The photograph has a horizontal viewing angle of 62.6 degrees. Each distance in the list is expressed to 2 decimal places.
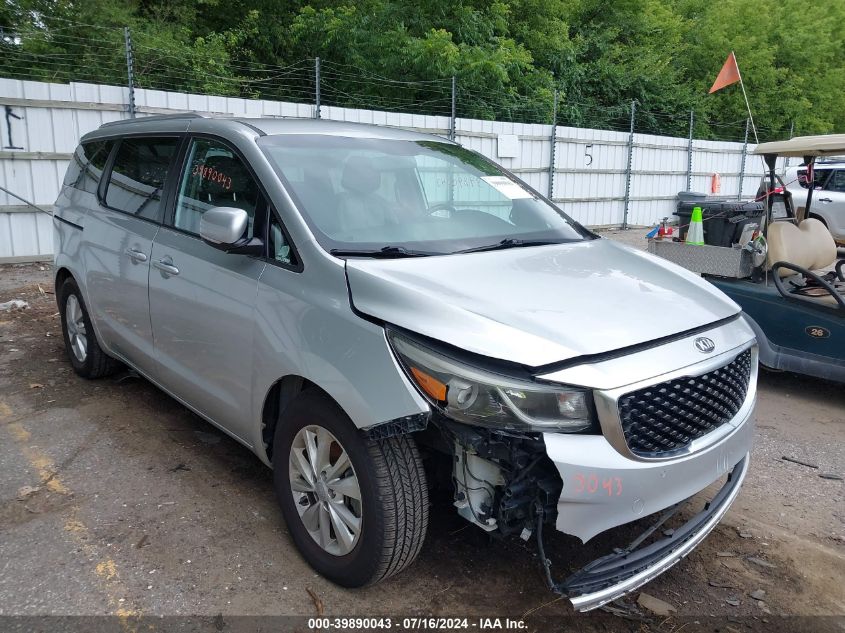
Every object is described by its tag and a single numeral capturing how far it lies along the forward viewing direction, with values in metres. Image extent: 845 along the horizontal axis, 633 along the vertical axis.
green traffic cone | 6.05
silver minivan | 2.26
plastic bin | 6.12
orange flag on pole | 7.61
